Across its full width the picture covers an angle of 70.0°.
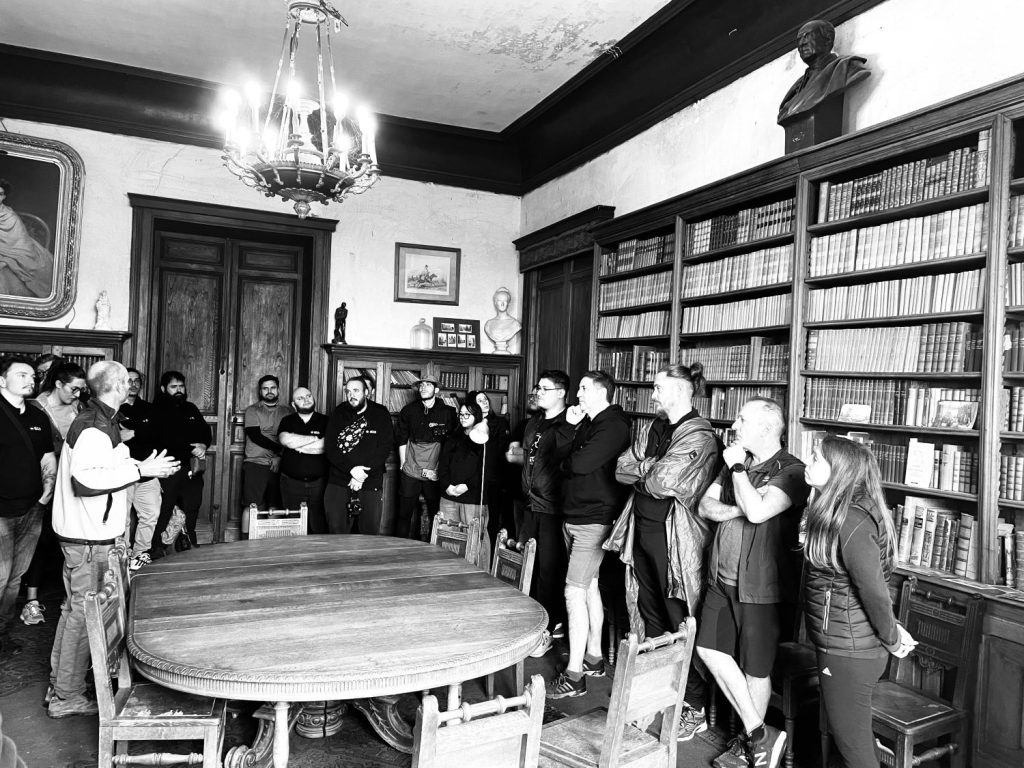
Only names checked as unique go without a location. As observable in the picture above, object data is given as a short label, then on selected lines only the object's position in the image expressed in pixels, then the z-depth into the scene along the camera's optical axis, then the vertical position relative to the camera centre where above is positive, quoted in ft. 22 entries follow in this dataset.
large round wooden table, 6.88 -2.77
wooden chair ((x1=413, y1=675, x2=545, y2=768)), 5.03 -2.54
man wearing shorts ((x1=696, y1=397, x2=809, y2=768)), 9.44 -2.33
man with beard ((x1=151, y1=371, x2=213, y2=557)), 18.39 -1.88
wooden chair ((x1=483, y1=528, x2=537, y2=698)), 10.23 -2.66
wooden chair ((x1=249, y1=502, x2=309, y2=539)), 13.12 -2.75
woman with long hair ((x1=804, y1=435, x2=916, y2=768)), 7.77 -2.06
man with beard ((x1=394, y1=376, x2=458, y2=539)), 19.33 -1.88
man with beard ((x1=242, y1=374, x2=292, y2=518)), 20.13 -2.17
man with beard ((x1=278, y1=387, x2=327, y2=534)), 18.71 -2.14
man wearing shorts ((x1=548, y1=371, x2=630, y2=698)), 12.53 -2.07
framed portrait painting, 18.40 +3.51
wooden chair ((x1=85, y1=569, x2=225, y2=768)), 7.53 -3.73
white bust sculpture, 23.35 +1.74
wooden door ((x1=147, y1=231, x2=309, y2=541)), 21.43 +1.29
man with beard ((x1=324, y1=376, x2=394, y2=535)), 18.12 -1.98
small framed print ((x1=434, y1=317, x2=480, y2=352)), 22.88 +1.47
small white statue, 18.99 +1.36
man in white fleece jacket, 10.65 -2.09
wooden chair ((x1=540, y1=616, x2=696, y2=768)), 6.45 -2.99
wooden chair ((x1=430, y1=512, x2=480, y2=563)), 12.57 -2.66
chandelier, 10.07 +3.20
